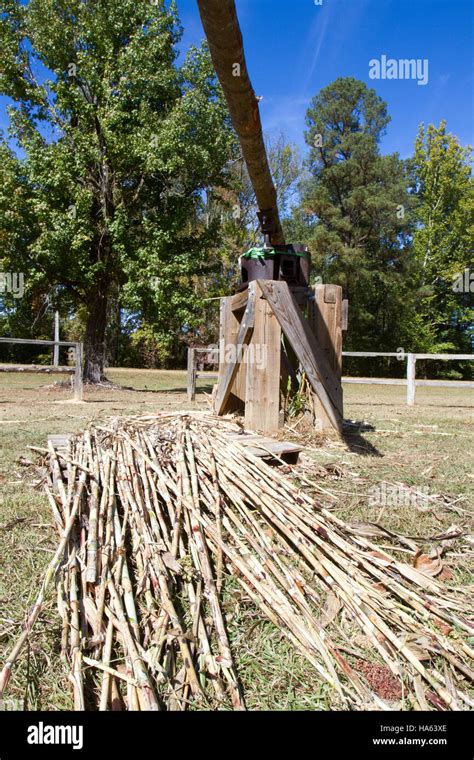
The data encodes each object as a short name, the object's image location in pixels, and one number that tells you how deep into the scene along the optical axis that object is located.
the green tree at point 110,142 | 14.36
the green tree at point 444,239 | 32.75
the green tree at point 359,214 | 30.50
